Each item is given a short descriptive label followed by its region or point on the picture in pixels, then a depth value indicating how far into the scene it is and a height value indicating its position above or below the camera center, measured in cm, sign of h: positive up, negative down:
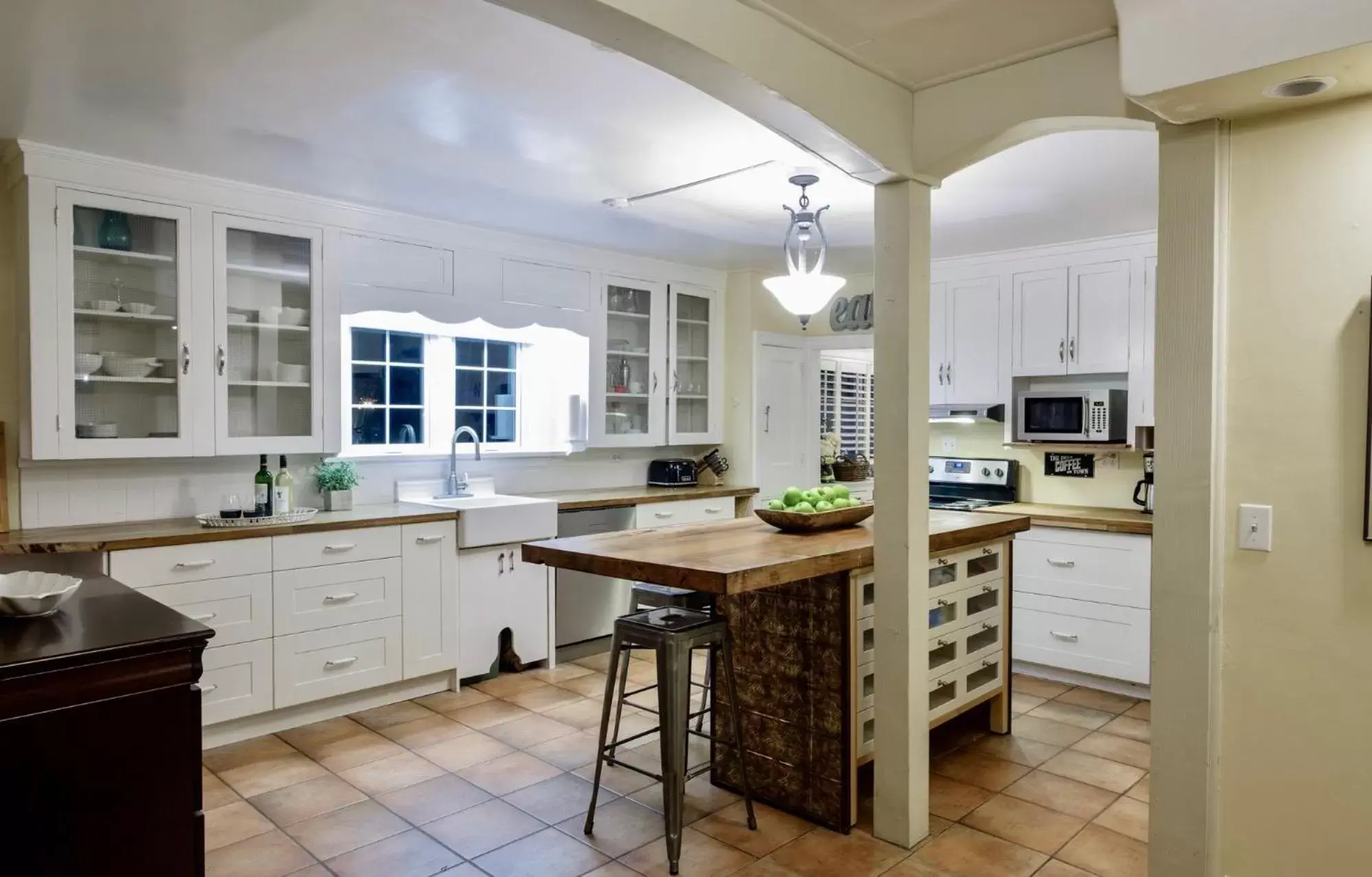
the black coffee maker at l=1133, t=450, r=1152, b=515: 460 -34
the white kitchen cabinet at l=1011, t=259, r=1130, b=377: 462 +59
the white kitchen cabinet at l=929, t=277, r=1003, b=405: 509 +52
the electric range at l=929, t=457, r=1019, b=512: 527 -35
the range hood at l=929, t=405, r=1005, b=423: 509 +8
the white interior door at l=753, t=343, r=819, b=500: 604 +3
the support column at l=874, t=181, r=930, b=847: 268 -23
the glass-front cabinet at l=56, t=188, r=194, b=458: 339 +41
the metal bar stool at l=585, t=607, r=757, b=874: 257 -75
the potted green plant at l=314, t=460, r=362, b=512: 416 -28
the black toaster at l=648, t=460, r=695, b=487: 579 -31
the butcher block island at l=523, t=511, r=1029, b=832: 263 -72
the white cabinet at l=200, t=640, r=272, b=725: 347 -104
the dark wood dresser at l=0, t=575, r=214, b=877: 160 -62
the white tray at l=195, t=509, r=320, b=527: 364 -40
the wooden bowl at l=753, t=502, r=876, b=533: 313 -34
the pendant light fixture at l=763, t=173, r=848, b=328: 362 +64
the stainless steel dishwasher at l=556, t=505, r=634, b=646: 480 -97
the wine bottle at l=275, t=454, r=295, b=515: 392 -29
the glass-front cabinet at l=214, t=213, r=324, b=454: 381 +41
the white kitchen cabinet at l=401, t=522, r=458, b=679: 410 -82
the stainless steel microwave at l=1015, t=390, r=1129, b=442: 460 +7
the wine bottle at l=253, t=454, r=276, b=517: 387 -28
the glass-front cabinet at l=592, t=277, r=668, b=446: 543 +39
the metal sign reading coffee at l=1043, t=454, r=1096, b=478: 499 -22
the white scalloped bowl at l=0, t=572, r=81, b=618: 183 -37
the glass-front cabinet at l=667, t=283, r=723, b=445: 583 +42
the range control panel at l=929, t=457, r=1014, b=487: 531 -27
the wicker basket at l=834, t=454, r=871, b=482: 670 -33
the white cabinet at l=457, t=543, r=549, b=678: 432 -92
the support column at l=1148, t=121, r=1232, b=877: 215 -17
